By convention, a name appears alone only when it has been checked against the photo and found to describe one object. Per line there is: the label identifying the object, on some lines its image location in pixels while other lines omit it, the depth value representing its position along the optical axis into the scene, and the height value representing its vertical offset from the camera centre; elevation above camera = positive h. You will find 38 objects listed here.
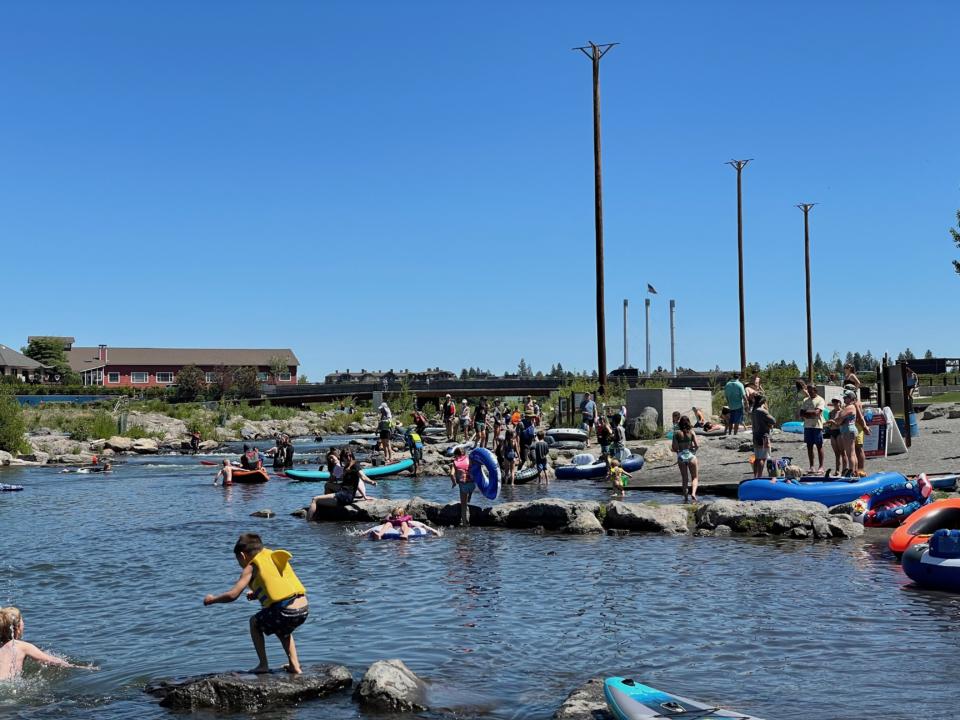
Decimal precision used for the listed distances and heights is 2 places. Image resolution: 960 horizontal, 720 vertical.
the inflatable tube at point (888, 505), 17.52 -2.06
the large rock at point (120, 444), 46.97 -2.25
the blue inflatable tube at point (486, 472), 18.88 -1.51
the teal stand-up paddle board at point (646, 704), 7.55 -2.40
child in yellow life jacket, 8.71 -1.68
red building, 117.44 +3.71
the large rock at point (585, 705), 8.04 -2.55
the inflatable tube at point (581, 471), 29.00 -2.31
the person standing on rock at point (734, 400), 27.88 -0.31
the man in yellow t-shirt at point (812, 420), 19.86 -0.64
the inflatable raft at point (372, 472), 30.94 -2.46
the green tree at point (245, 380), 101.12 +1.47
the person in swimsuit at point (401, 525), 18.55 -2.48
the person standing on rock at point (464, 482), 19.12 -1.72
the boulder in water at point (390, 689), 8.61 -2.57
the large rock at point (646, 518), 18.11 -2.32
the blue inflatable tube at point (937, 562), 12.42 -2.18
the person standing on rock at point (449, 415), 40.59 -0.94
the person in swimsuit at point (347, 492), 21.05 -2.08
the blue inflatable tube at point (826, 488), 18.52 -1.86
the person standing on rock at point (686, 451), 19.81 -1.23
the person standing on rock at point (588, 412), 35.53 -0.75
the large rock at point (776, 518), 16.92 -2.23
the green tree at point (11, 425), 41.66 -1.19
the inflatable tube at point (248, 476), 31.33 -2.57
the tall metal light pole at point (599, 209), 37.50 +6.83
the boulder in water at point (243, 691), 8.72 -2.59
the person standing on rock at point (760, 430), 19.67 -0.82
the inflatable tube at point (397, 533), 18.53 -2.60
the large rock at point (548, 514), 18.73 -2.36
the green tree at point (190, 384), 96.94 +1.05
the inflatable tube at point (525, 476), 28.67 -2.41
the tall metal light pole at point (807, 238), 56.81 +8.44
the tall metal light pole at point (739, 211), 49.82 +8.85
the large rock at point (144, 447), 47.06 -2.44
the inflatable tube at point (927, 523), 14.62 -1.99
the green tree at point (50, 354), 114.12 +4.87
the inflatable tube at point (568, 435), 35.03 -1.53
